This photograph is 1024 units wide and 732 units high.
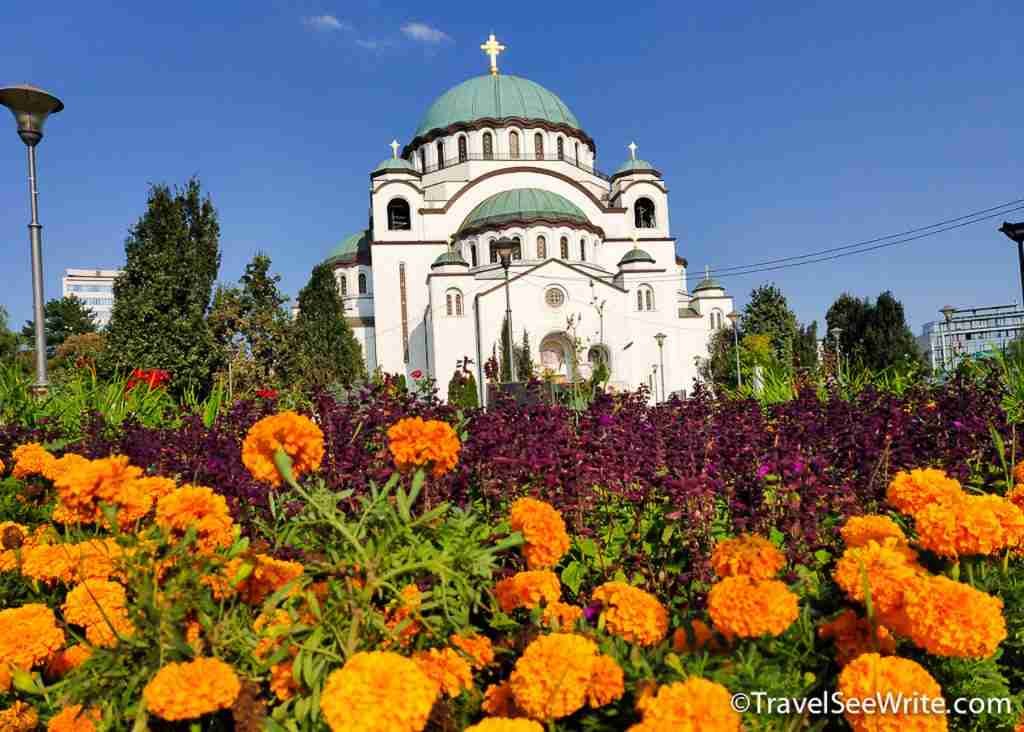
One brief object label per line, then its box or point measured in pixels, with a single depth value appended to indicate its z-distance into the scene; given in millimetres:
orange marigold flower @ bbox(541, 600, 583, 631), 1538
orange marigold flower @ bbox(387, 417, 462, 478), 1652
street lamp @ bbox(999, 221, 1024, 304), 10242
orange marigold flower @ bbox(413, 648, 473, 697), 1298
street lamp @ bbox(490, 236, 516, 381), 14094
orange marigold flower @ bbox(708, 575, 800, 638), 1228
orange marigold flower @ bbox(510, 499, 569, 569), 1630
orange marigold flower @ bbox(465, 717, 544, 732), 1018
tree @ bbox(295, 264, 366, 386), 29719
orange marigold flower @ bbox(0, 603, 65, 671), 1544
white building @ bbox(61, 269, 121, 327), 134250
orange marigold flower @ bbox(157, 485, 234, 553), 1532
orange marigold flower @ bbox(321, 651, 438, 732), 954
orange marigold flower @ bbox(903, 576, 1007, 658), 1215
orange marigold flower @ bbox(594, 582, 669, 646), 1385
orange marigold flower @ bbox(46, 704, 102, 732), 1323
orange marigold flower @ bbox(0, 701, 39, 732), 1543
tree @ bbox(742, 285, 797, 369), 40844
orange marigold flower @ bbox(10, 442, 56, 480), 2666
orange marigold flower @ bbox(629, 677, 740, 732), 974
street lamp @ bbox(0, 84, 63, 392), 6211
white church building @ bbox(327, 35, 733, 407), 31828
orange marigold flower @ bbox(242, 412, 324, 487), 1533
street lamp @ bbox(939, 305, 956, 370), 18656
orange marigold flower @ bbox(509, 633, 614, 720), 1139
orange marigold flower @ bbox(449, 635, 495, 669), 1408
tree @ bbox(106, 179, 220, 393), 12500
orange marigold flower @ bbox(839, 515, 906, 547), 1689
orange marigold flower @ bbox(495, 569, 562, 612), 1566
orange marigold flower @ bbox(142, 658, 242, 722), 1147
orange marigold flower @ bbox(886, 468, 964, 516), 1721
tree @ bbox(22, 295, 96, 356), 54844
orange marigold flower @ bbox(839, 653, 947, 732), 1097
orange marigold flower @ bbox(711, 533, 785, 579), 1358
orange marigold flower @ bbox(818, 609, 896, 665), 1357
